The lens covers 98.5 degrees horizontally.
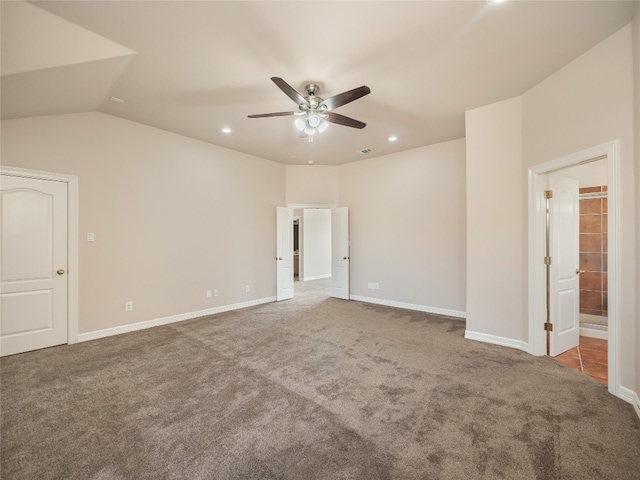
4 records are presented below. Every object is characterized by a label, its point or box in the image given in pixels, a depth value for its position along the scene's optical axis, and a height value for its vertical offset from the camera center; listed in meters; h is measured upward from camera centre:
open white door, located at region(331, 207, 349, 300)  6.42 -0.27
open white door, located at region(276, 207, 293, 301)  6.21 -0.28
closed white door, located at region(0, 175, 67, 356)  3.29 -0.29
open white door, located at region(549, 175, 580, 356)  3.26 -0.30
